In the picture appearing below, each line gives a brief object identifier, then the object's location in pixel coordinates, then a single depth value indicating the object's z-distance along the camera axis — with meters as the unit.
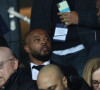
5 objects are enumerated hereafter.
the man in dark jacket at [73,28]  14.55
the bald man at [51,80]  11.41
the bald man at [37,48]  14.30
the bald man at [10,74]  12.50
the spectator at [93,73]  11.94
